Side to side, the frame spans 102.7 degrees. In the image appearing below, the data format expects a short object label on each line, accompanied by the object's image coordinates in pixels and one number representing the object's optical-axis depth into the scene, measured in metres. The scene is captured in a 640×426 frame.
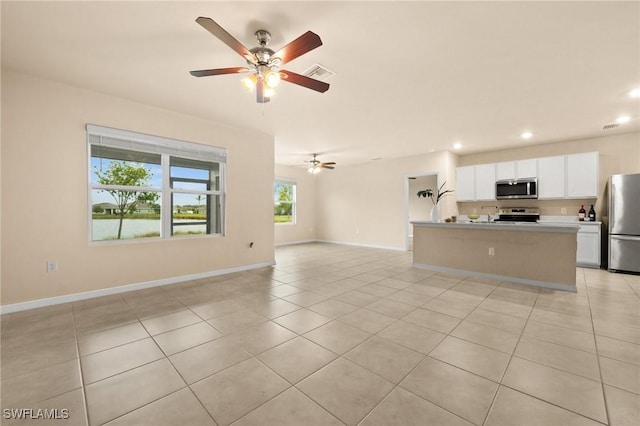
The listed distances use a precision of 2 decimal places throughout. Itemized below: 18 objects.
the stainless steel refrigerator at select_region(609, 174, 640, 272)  4.39
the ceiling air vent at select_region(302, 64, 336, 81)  2.73
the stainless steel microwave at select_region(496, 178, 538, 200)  5.48
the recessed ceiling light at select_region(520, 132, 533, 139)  4.90
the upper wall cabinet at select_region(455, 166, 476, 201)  6.31
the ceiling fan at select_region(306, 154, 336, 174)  7.03
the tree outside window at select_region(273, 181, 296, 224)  8.41
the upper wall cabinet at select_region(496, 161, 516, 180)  5.76
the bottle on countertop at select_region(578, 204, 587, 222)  5.16
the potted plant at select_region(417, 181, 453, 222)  4.89
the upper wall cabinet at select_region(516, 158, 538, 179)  5.52
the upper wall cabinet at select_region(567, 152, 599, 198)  4.92
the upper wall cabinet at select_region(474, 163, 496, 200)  6.01
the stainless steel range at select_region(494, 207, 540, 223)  5.68
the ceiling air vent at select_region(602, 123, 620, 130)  4.36
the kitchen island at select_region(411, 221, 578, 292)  3.59
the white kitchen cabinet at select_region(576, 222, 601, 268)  4.84
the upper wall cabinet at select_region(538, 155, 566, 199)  5.26
